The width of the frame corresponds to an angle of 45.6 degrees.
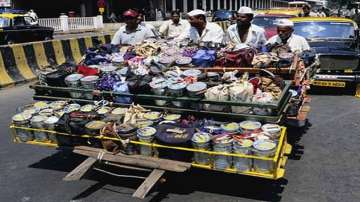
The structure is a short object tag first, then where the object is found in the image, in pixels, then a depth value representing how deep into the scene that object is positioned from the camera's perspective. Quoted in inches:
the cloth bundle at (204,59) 245.3
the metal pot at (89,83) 233.9
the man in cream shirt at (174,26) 422.9
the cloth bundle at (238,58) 233.5
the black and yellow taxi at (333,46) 402.6
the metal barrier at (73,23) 1323.8
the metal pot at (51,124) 217.8
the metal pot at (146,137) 195.0
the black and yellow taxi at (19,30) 768.9
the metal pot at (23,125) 223.8
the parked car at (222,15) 1429.6
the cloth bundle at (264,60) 231.6
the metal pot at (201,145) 184.9
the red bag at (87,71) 247.2
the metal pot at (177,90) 209.3
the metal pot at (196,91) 205.0
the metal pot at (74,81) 237.2
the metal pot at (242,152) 178.5
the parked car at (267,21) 557.8
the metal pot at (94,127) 205.6
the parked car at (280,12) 723.9
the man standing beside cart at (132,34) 321.7
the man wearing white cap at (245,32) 291.1
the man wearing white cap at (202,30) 293.6
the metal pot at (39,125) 220.4
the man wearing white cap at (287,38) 294.8
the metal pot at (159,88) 214.4
